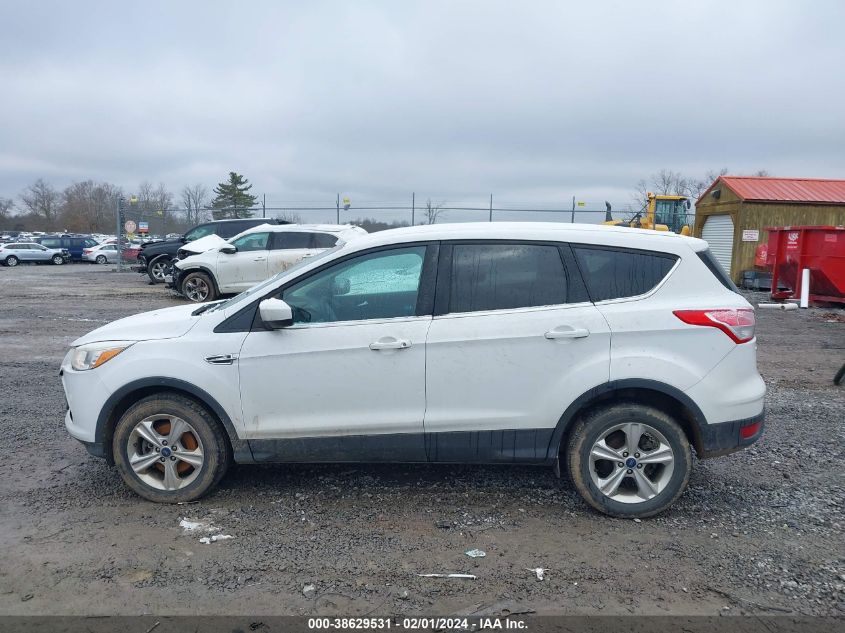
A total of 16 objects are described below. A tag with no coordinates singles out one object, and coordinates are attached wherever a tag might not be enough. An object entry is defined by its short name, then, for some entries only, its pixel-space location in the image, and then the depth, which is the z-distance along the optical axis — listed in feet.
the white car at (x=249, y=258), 47.88
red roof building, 69.41
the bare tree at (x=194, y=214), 94.22
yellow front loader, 87.35
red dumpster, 48.26
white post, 49.44
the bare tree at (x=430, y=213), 91.30
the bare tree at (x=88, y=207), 254.14
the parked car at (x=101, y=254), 123.44
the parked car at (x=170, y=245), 63.26
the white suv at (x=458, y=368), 13.00
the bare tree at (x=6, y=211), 257.42
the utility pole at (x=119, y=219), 84.06
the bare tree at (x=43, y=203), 272.31
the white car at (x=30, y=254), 114.21
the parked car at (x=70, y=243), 123.34
